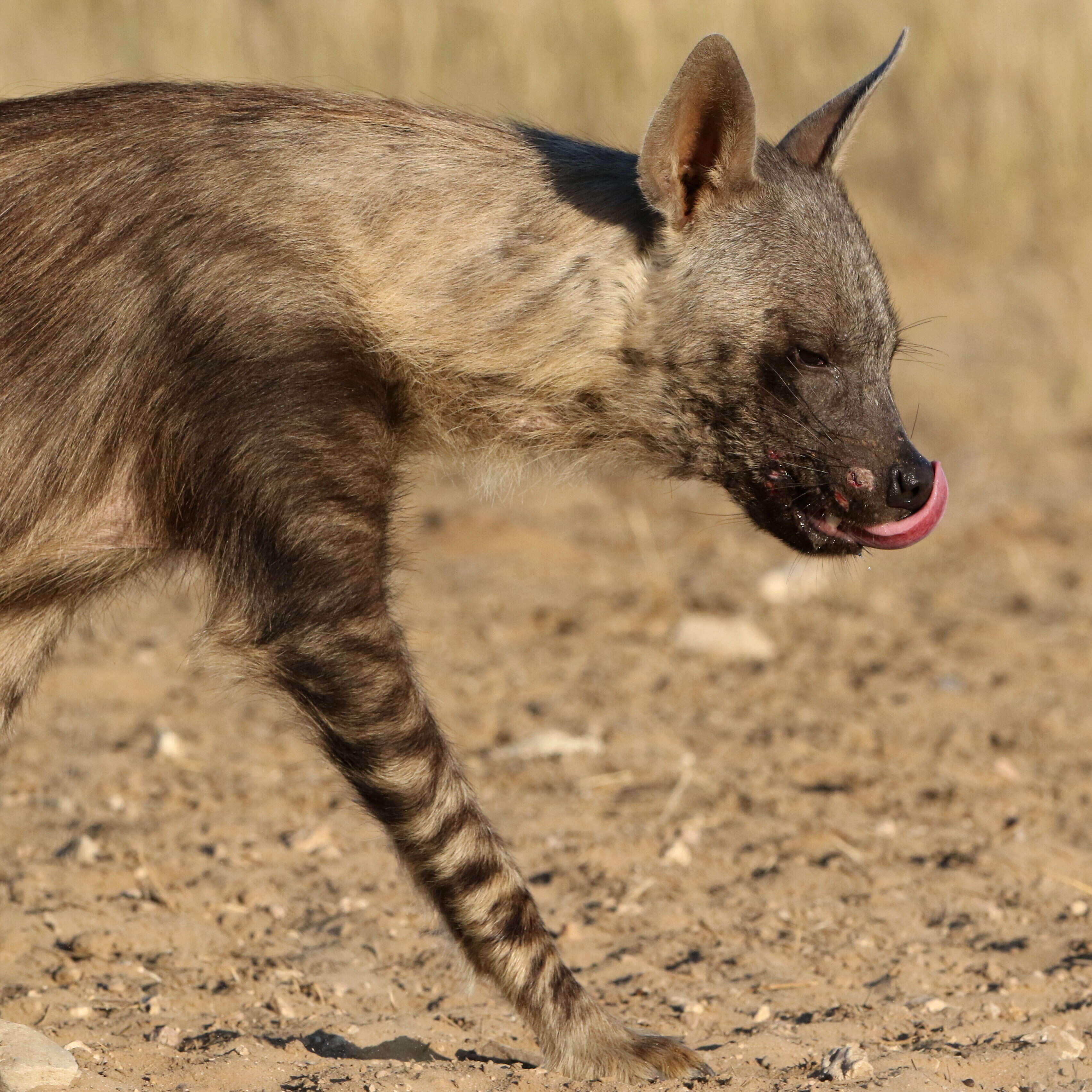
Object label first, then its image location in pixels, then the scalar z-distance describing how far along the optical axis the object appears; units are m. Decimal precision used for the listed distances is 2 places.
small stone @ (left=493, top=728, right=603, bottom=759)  9.87
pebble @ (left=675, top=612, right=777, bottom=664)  11.48
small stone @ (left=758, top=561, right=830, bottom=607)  12.50
